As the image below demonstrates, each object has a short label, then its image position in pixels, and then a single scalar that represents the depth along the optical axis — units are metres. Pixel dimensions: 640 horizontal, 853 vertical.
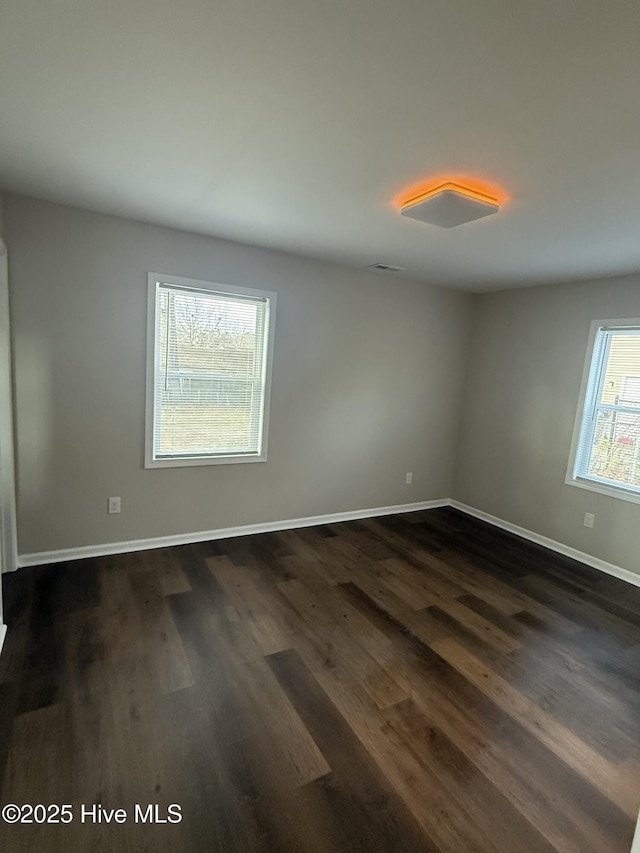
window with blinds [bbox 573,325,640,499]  3.42
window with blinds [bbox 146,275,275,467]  3.16
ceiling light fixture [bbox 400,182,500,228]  2.00
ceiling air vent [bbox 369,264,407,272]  3.70
